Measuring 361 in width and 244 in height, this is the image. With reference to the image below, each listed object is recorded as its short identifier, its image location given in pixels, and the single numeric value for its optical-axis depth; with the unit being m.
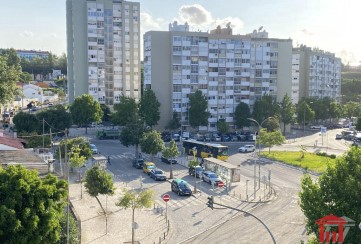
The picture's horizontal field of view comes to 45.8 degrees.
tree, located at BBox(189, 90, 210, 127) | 86.75
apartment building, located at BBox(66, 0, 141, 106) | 100.56
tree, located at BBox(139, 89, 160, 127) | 83.44
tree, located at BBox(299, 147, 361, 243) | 22.47
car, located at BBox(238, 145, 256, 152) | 70.25
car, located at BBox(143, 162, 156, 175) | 52.48
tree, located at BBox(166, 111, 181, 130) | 87.25
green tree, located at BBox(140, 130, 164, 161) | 55.83
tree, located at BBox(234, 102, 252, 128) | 91.06
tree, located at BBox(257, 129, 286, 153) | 63.53
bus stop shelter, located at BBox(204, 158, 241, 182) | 48.09
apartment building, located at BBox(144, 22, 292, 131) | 88.17
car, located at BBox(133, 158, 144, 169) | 56.46
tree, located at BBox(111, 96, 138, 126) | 83.56
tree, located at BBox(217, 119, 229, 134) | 85.69
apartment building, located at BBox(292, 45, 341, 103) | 117.50
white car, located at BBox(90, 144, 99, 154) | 65.08
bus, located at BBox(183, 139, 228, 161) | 60.02
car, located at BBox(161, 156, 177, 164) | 60.00
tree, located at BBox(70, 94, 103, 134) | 82.81
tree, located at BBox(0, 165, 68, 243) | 20.80
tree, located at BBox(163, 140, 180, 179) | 52.28
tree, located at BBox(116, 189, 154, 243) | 31.06
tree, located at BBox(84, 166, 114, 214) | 35.91
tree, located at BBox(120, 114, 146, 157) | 61.06
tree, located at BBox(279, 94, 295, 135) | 93.44
